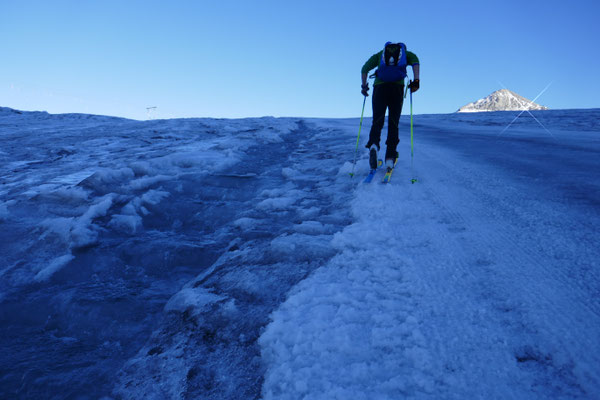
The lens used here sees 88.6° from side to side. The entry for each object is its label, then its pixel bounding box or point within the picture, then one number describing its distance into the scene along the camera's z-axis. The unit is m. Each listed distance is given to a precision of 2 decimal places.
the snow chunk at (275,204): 3.06
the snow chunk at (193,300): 1.67
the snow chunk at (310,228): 2.33
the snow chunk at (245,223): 2.70
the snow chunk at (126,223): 2.76
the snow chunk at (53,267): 2.07
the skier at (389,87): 3.70
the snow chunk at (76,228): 2.46
